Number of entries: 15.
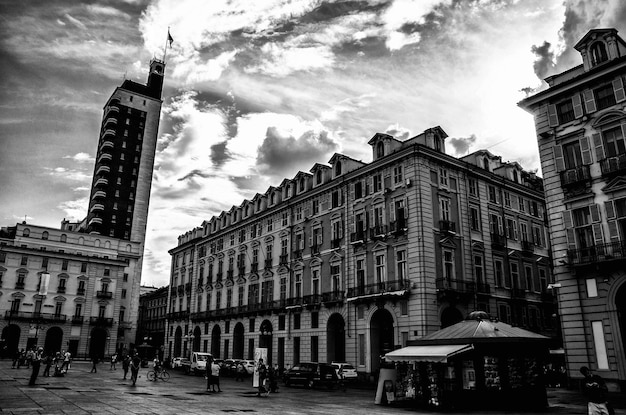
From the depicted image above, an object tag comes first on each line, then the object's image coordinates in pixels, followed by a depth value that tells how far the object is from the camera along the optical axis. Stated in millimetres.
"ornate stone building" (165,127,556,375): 37925
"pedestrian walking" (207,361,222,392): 27547
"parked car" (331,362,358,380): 37062
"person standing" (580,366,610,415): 13352
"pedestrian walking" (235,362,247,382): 41500
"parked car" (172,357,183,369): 56656
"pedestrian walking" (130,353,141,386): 31219
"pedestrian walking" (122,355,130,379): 36188
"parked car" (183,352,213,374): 47000
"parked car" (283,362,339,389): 34291
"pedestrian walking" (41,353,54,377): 33097
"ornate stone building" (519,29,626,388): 24875
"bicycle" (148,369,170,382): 36703
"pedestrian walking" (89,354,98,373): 42844
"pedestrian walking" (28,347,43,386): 24969
